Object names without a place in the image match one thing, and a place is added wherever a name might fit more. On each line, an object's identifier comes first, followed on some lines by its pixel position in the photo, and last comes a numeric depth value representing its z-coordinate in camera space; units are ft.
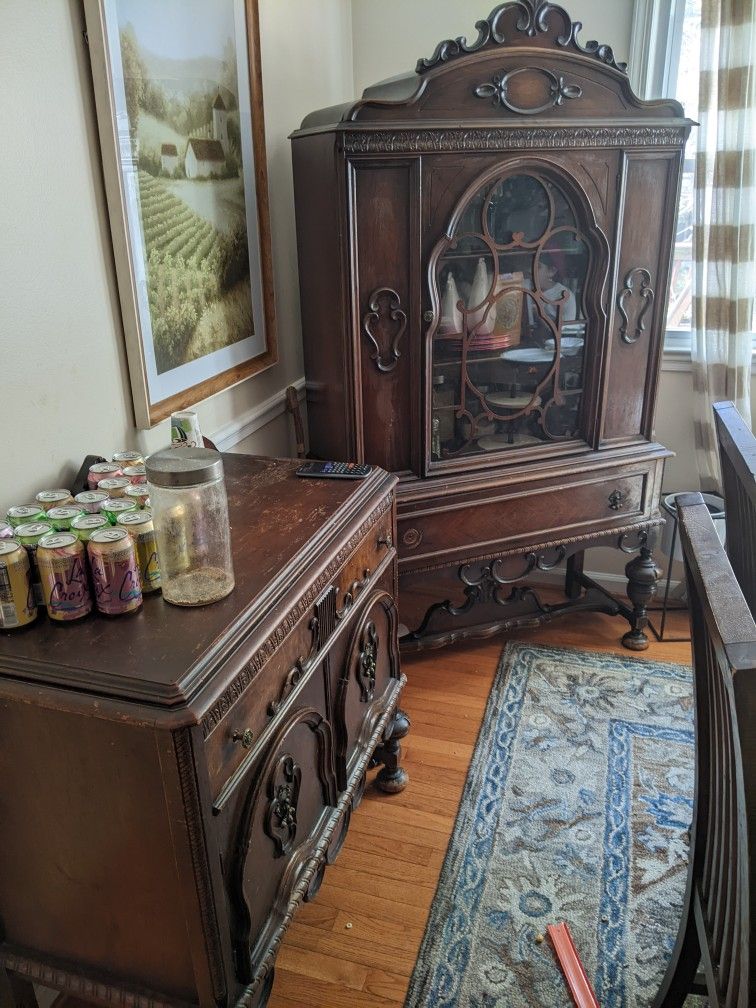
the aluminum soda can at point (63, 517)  3.48
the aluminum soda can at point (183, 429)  4.73
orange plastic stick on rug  4.73
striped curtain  7.52
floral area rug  4.94
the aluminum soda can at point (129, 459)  4.36
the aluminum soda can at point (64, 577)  3.21
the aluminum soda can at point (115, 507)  3.59
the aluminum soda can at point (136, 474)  4.15
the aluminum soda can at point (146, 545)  3.48
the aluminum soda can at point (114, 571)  3.26
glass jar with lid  3.41
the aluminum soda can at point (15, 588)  3.17
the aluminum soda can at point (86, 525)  3.40
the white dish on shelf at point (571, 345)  7.25
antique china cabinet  6.06
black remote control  4.93
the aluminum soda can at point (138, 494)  3.92
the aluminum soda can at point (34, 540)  3.29
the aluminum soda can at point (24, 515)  3.57
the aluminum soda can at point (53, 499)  3.81
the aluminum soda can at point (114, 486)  3.98
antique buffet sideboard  3.02
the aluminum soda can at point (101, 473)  4.16
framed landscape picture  4.54
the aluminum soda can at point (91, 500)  3.74
